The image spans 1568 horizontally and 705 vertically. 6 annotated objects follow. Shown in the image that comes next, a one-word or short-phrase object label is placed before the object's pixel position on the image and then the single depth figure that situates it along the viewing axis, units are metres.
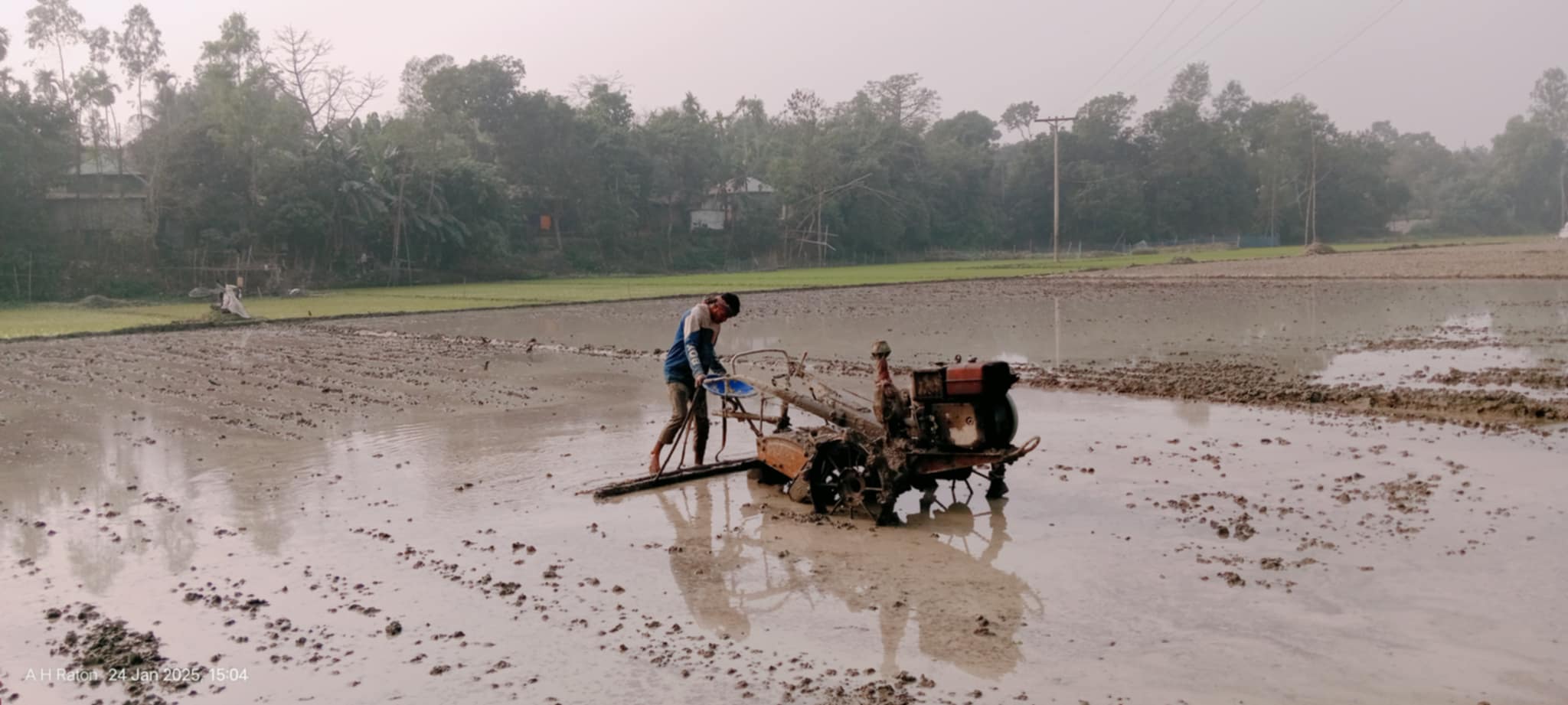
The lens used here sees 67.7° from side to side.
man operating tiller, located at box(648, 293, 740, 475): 9.20
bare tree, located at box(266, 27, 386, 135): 53.28
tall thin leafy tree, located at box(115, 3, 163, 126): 60.12
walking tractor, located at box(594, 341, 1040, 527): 7.99
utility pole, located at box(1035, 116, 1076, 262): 58.19
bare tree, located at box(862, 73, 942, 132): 95.00
